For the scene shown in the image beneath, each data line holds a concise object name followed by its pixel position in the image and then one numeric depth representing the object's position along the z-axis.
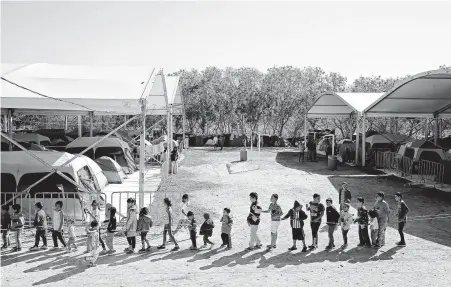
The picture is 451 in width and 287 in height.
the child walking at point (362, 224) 9.69
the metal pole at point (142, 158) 11.36
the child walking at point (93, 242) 8.69
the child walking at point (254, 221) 9.60
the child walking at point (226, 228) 9.65
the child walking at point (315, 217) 9.70
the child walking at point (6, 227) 9.61
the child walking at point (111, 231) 9.20
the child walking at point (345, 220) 9.81
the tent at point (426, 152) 21.23
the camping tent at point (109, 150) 20.56
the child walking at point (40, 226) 9.40
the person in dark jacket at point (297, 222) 9.47
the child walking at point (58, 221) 9.48
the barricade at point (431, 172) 18.34
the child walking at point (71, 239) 9.35
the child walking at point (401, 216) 9.87
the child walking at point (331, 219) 9.70
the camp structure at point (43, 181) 11.49
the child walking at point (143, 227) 9.48
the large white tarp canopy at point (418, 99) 18.89
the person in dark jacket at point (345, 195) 11.67
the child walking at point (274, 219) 9.68
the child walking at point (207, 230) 9.62
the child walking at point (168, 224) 9.62
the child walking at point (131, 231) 9.36
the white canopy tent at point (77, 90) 11.75
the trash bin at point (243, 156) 26.34
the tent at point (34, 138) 24.94
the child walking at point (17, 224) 9.43
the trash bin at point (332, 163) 22.67
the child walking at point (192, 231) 9.53
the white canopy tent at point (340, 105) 25.32
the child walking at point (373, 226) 9.66
